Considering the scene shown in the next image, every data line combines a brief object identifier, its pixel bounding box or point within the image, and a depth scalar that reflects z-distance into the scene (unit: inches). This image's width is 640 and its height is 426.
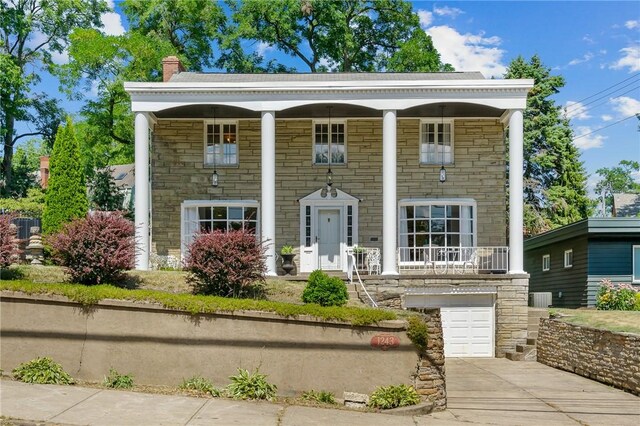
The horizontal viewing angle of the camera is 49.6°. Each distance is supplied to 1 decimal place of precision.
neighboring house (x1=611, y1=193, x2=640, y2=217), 1552.7
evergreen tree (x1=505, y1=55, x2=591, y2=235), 1499.8
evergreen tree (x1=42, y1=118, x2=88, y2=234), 784.9
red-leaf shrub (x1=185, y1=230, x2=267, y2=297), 560.1
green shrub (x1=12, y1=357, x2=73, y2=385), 452.8
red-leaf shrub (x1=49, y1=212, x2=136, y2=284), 541.6
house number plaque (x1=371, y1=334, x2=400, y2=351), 464.8
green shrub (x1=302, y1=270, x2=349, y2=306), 553.3
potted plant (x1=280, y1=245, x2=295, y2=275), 803.4
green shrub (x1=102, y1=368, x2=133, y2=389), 456.8
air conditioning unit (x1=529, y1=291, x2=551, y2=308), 956.0
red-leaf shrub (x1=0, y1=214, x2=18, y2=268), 542.6
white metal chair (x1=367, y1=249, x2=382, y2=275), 823.1
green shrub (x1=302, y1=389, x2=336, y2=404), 454.6
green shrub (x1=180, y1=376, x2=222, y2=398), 449.6
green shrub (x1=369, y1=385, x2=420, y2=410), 446.6
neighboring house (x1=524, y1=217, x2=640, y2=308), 865.5
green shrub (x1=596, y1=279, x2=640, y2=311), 817.5
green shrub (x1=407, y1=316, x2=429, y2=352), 463.2
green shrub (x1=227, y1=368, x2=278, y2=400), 445.7
